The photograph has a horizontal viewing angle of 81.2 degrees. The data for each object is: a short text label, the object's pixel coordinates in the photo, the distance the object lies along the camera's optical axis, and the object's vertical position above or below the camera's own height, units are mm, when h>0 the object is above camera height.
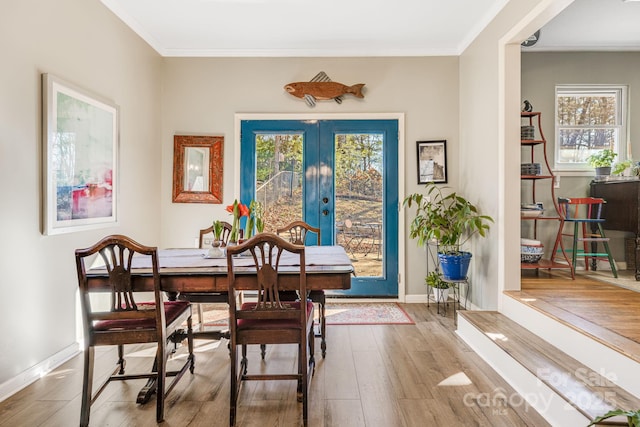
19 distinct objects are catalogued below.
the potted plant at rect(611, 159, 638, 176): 4082 +493
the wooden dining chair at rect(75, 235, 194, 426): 1867 -570
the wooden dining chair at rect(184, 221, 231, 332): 2650 -607
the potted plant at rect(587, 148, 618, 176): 4163 +583
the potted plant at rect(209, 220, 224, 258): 2500 -225
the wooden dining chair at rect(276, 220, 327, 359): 2678 -597
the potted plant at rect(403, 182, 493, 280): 3484 -157
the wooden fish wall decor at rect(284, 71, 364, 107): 4176 +1389
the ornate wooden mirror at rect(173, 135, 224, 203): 4270 +527
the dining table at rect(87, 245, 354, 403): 2018 -349
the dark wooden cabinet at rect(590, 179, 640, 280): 3590 +88
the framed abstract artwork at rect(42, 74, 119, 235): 2504 +412
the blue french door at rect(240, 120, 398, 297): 4285 +346
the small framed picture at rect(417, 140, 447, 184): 4246 +593
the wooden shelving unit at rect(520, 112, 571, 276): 3523 +303
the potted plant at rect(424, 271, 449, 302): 3867 -740
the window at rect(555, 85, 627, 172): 4375 +1059
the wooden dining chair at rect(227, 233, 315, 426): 1898 -543
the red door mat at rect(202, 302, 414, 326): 3570 -1036
